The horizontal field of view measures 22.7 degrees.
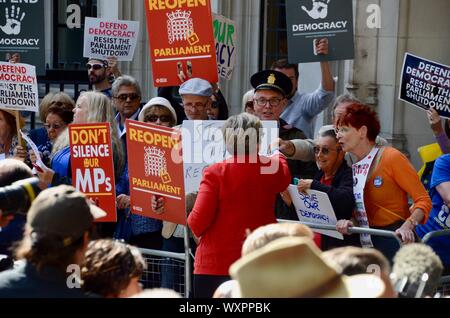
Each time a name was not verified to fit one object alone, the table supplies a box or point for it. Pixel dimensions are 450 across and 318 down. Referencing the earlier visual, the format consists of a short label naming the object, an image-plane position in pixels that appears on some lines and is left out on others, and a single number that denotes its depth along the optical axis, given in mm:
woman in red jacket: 6664
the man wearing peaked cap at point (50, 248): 4641
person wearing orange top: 7070
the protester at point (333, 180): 7281
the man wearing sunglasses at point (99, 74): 10789
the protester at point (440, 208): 7438
